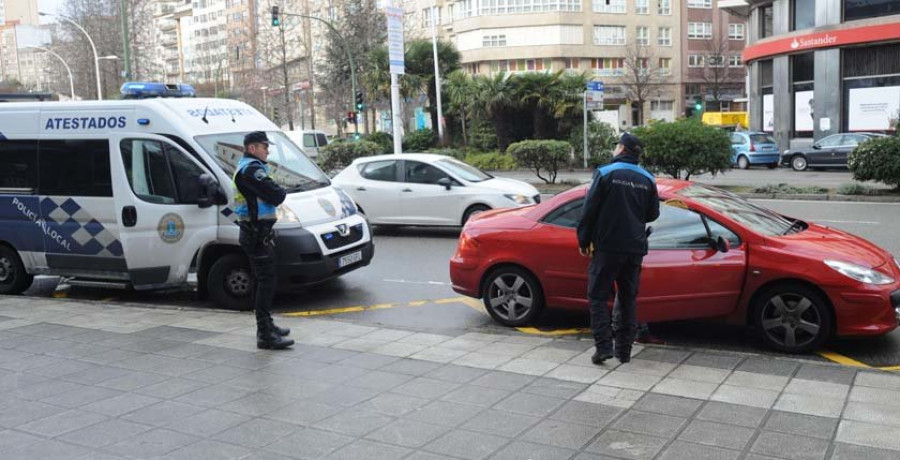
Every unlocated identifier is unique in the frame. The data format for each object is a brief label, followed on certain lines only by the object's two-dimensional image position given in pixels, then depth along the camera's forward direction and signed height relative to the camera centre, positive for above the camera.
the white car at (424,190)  13.55 -0.63
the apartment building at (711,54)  74.06 +8.22
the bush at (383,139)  37.41 +0.77
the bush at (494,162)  32.72 -0.45
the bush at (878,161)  17.73 -0.55
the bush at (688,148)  20.38 -0.12
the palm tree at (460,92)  36.06 +2.75
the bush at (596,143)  28.89 +0.14
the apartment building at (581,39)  67.75 +9.43
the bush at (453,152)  32.66 +0.01
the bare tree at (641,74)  70.19 +6.25
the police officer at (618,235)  5.79 -0.64
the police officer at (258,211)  6.50 -0.41
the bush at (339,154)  28.03 +0.08
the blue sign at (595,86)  28.17 +2.13
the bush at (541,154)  22.11 -0.12
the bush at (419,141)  39.91 +0.63
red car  6.28 -1.06
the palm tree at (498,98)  34.12 +2.26
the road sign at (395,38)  23.81 +3.48
